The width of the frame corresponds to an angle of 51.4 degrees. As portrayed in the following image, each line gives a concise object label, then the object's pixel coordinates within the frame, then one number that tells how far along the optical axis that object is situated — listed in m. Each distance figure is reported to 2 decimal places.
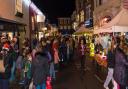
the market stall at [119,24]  4.97
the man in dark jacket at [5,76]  4.08
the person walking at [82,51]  8.67
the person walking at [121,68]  4.11
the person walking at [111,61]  4.76
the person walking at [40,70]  4.01
